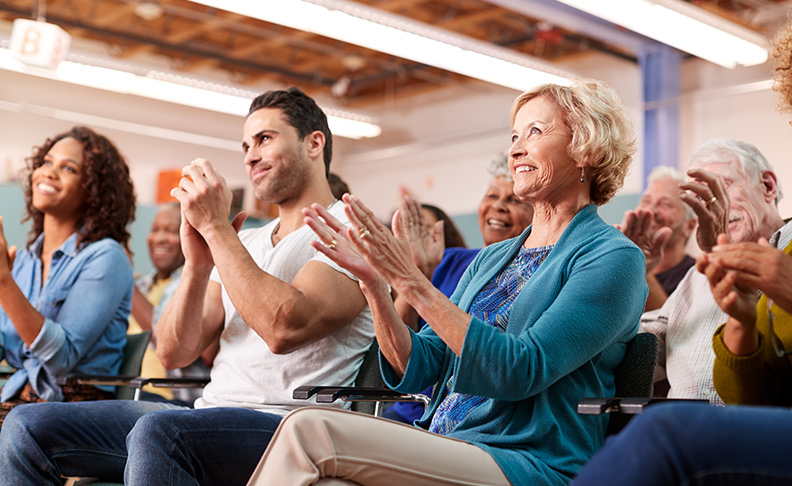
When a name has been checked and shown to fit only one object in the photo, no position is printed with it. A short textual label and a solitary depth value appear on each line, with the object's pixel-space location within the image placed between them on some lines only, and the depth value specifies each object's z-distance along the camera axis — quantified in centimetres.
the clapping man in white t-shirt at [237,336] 171
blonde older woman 138
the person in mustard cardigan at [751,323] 122
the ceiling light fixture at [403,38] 490
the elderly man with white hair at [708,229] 211
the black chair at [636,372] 163
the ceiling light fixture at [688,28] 487
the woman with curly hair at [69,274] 248
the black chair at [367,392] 174
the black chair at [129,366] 243
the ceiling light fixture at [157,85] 663
